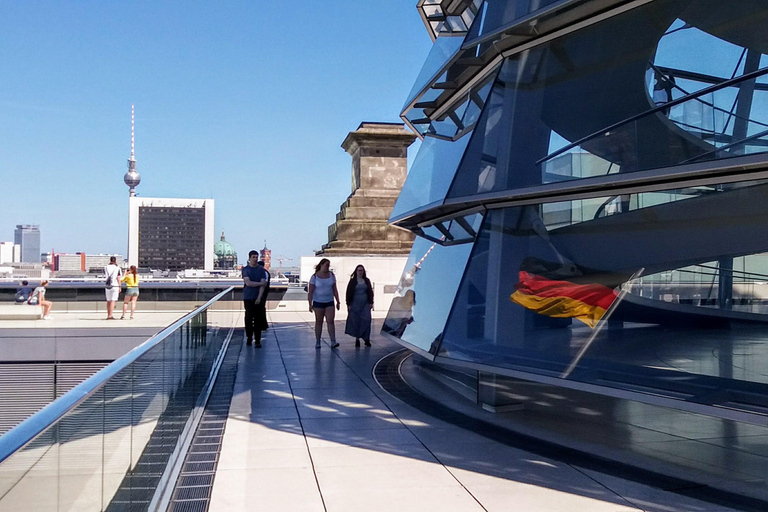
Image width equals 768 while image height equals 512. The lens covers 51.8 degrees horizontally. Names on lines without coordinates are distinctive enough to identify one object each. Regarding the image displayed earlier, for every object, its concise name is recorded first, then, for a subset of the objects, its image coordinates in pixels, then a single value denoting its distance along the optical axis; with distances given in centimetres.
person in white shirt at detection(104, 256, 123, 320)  2089
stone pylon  2328
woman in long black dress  1439
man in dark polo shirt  1441
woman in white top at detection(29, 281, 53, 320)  2064
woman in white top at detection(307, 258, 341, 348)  1412
